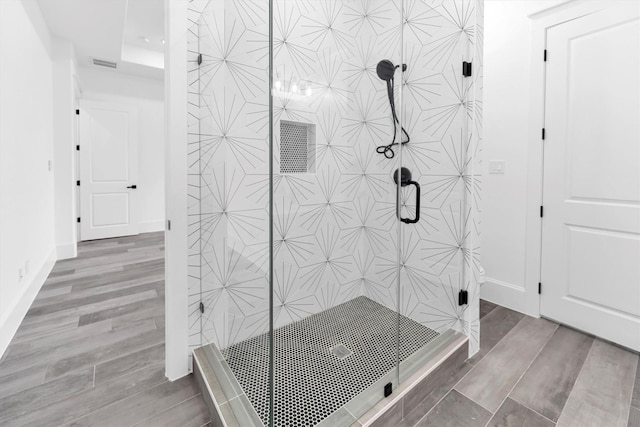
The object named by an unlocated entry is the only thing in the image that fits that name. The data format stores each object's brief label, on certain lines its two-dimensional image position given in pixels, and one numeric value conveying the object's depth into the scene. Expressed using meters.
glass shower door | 1.75
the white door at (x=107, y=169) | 4.61
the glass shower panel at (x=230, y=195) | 1.23
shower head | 1.95
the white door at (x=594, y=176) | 1.80
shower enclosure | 1.30
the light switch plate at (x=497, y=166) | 2.40
